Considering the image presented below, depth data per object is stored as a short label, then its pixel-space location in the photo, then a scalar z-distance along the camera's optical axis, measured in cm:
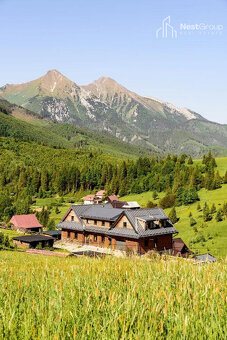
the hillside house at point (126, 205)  8664
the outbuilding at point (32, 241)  5641
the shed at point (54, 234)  7438
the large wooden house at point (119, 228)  5262
